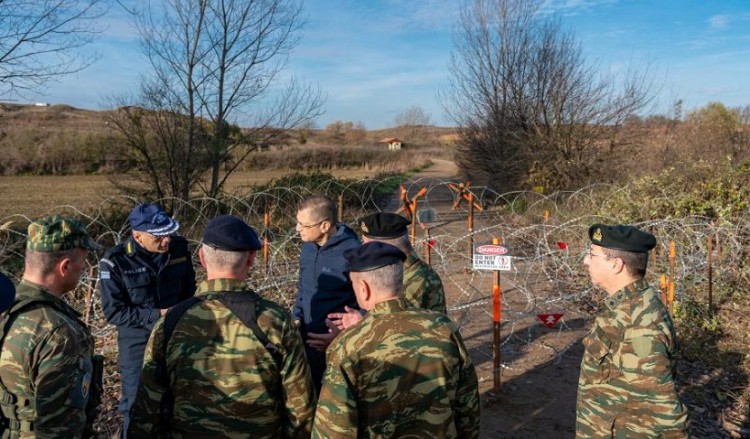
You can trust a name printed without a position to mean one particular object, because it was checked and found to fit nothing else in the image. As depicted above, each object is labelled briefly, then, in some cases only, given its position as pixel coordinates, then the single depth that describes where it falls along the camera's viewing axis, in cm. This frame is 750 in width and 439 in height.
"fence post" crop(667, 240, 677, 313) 571
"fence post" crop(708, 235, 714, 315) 637
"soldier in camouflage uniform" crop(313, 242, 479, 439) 179
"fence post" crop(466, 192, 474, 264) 1026
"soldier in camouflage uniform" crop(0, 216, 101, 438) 186
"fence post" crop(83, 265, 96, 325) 479
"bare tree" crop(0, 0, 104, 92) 844
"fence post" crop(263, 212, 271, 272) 780
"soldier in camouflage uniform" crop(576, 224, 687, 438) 233
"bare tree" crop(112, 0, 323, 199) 1133
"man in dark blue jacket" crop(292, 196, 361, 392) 300
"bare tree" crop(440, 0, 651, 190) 1731
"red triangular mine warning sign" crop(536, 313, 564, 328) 457
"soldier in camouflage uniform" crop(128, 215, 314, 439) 197
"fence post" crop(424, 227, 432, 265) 702
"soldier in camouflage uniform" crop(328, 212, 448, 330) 296
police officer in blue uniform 305
